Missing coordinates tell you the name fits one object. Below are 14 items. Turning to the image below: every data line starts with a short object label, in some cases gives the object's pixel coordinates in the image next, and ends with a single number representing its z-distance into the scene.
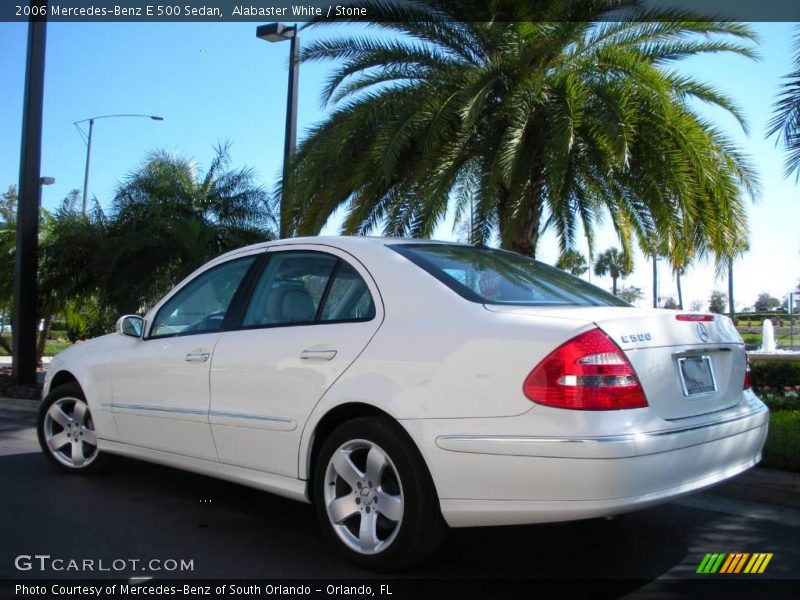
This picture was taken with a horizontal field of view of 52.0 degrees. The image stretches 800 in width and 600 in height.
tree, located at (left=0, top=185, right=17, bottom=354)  15.09
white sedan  3.31
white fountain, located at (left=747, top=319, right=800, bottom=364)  24.39
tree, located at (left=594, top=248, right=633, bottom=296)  67.06
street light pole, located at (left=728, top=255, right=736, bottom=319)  40.36
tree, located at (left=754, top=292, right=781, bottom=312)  88.94
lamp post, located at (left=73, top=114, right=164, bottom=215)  29.50
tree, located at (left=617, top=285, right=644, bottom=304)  77.90
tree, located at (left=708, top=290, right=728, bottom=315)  80.75
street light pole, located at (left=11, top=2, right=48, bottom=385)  11.23
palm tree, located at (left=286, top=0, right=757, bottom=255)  9.24
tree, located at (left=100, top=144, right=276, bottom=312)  12.62
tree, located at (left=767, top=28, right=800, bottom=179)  7.95
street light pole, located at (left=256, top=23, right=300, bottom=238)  10.68
